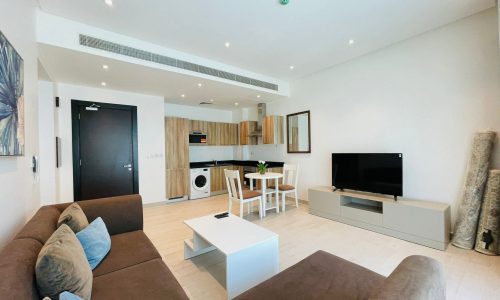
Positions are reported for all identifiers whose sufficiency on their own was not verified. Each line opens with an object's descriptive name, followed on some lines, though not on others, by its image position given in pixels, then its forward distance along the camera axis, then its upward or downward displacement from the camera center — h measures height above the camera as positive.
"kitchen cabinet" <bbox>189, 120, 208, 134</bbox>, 5.86 +0.63
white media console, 2.65 -0.99
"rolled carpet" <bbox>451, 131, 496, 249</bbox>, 2.53 -0.50
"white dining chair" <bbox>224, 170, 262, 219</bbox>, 3.72 -0.83
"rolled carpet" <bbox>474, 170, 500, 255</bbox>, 2.40 -0.86
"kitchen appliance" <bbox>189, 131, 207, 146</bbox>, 5.79 +0.29
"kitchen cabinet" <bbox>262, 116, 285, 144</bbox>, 5.38 +0.45
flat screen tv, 3.14 -0.42
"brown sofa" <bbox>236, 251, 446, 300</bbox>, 0.85 -0.85
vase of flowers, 4.28 -0.43
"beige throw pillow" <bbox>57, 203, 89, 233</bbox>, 1.64 -0.54
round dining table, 3.97 -0.61
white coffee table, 1.78 -0.89
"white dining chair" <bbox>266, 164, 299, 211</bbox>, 4.31 -0.80
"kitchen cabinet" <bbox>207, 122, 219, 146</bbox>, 6.19 +0.42
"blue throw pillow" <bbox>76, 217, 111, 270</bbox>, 1.60 -0.72
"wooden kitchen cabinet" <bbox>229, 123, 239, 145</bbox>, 6.69 +0.45
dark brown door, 4.05 +0.00
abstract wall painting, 1.37 +0.35
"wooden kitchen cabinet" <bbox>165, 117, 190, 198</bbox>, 5.18 -0.18
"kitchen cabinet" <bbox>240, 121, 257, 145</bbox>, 6.23 +0.48
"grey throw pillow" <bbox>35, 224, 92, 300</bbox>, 0.97 -0.59
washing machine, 5.50 -0.91
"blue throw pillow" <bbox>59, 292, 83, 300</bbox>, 0.88 -0.61
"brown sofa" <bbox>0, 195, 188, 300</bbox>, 0.91 -0.82
